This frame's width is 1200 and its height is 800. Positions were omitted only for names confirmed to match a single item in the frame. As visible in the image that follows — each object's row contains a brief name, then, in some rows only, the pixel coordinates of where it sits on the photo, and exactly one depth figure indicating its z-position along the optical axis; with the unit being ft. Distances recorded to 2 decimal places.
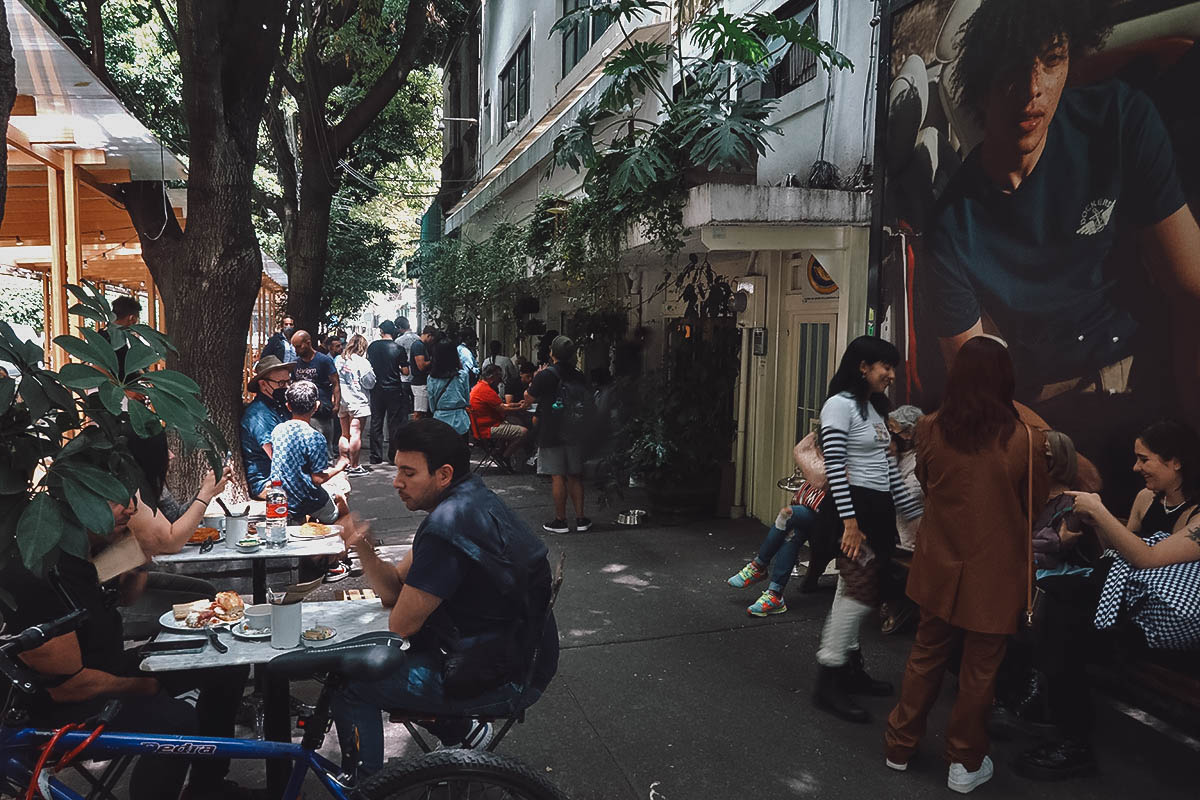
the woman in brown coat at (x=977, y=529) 11.52
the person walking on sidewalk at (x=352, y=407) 35.37
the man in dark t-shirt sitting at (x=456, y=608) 9.45
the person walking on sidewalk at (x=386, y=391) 38.78
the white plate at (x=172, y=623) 10.52
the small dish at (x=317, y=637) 9.96
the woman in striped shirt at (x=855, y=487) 14.20
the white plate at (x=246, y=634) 10.19
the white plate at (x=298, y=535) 15.48
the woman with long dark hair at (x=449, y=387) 34.30
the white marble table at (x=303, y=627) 9.45
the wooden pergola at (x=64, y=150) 15.23
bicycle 7.50
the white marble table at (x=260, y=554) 13.96
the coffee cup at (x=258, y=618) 10.48
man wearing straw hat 20.40
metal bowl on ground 28.04
